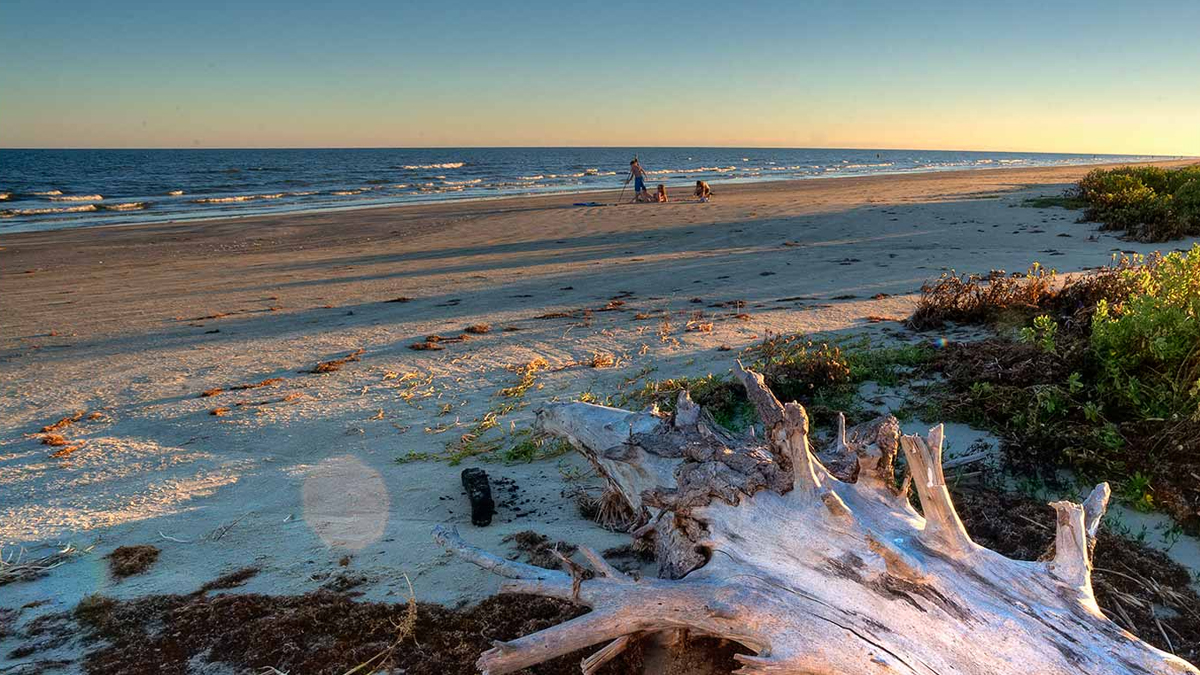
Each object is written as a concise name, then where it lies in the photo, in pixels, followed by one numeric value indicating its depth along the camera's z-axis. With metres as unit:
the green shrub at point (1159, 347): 3.65
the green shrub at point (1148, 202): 11.30
